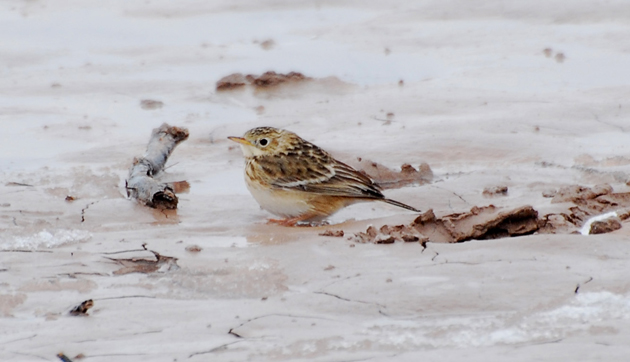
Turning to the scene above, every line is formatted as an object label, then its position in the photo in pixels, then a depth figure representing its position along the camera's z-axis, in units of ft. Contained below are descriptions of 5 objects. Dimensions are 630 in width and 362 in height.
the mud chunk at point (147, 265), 38.83
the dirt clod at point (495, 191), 52.01
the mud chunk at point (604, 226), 40.68
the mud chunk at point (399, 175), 55.93
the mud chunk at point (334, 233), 42.75
